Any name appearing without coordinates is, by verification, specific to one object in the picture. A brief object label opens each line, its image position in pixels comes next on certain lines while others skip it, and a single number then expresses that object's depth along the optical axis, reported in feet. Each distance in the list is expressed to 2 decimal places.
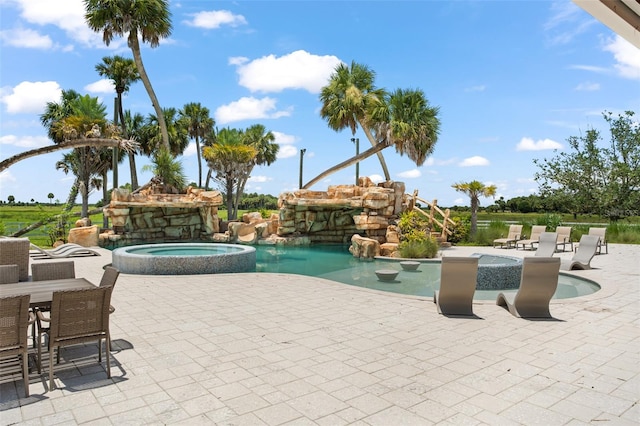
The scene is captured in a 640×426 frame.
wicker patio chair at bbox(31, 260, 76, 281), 18.34
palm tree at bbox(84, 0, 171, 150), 88.38
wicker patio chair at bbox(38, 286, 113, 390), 12.59
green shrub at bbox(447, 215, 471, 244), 66.13
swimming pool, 31.31
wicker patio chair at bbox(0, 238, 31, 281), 26.99
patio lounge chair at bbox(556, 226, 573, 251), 54.95
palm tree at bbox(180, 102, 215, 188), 117.70
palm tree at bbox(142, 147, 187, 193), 84.03
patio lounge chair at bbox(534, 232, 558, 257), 43.70
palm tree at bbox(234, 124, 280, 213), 118.83
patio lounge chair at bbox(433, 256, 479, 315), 21.31
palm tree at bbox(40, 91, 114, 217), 76.13
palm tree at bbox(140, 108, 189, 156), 107.96
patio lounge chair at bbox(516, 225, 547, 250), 55.37
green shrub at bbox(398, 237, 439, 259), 49.98
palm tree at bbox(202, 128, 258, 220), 97.14
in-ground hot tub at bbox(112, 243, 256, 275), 33.73
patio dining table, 14.32
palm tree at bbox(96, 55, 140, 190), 93.30
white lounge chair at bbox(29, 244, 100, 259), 44.32
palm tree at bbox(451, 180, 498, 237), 67.36
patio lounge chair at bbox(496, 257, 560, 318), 20.53
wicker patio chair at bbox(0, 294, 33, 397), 11.57
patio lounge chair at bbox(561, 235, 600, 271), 37.14
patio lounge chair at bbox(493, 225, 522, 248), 56.75
